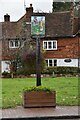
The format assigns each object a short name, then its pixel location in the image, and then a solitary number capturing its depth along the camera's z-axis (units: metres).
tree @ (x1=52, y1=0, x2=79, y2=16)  68.44
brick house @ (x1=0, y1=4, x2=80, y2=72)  46.66
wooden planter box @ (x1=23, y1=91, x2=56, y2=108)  13.50
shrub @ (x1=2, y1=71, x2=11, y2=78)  37.08
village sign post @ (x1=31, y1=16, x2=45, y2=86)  14.55
